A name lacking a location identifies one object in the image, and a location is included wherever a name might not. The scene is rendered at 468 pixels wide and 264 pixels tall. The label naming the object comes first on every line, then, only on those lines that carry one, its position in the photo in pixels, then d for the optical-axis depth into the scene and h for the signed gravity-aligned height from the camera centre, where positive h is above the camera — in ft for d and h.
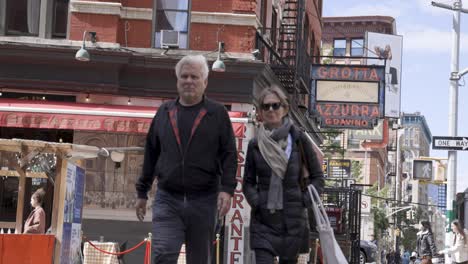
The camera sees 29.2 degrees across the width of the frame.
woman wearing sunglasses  23.43 -0.28
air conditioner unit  65.36 +9.39
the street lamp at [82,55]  62.39 +7.58
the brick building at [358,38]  298.97 +46.77
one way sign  81.76 +3.28
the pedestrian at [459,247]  66.95 -5.11
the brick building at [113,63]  65.21 +7.41
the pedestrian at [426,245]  70.69 -5.38
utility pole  85.40 +6.71
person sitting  50.01 -3.36
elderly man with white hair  21.76 -0.02
